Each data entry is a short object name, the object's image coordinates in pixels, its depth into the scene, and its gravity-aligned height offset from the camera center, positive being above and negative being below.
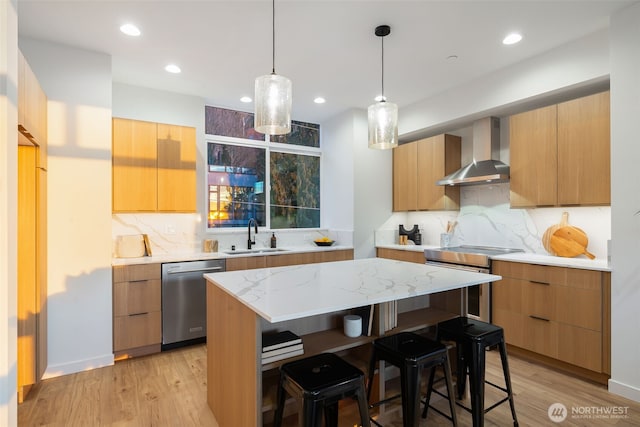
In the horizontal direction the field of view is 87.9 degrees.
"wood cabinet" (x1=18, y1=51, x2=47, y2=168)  2.11 +0.73
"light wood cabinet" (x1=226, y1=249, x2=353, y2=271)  3.76 -0.59
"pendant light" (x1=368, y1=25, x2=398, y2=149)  2.42 +0.64
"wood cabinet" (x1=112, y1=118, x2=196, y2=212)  3.38 +0.48
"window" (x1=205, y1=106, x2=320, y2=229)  4.48 +0.55
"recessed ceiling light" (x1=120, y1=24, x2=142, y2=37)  2.62 +1.47
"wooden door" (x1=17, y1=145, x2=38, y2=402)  2.40 -0.39
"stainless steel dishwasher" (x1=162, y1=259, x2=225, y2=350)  3.35 -0.93
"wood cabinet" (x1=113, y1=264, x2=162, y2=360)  3.12 -0.95
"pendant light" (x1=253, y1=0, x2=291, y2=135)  1.93 +0.65
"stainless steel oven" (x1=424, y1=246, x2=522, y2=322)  3.38 -0.56
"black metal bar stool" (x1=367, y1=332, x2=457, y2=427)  1.70 -0.80
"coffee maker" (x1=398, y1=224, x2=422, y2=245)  4.82 -0.33
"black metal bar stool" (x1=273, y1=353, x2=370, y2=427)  1.41 -0.77
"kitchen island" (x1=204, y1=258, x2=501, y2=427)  1.60 -0.44
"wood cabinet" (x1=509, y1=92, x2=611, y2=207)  2.82 +0.53
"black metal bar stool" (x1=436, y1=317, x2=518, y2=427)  1.93 -0.82
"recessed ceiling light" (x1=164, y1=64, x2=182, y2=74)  3.29 +1.45
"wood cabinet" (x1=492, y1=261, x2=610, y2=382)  2.63 -0.88
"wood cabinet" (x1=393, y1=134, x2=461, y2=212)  4.32 +0.54
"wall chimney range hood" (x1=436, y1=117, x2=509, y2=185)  3.58 +0.61
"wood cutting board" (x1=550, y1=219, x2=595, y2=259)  3.17 -0.30
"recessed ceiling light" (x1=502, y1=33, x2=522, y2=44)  2.79 +1.48
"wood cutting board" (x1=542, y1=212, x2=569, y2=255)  3.34 -0.21
